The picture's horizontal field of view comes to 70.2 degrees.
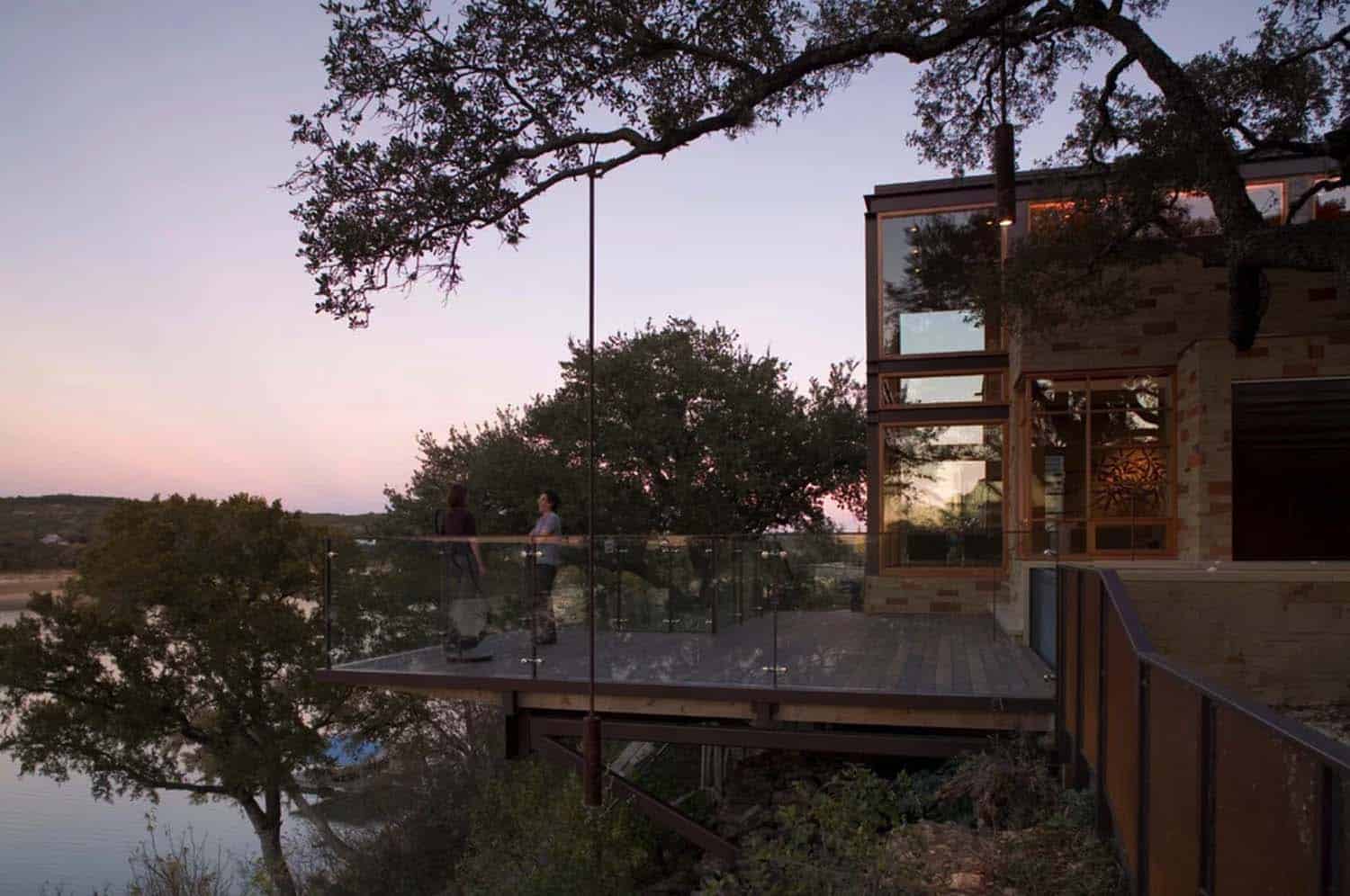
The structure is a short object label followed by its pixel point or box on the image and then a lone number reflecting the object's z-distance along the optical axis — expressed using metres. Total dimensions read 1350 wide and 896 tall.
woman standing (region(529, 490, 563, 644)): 10.35
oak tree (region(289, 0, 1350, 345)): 9.98
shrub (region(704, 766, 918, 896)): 5.52
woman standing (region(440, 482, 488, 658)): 10.46
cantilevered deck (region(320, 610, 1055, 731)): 8.67
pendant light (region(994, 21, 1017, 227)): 9.54
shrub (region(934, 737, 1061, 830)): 7.05
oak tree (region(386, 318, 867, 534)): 26.67
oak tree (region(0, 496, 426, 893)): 25.28
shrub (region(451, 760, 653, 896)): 9.17
